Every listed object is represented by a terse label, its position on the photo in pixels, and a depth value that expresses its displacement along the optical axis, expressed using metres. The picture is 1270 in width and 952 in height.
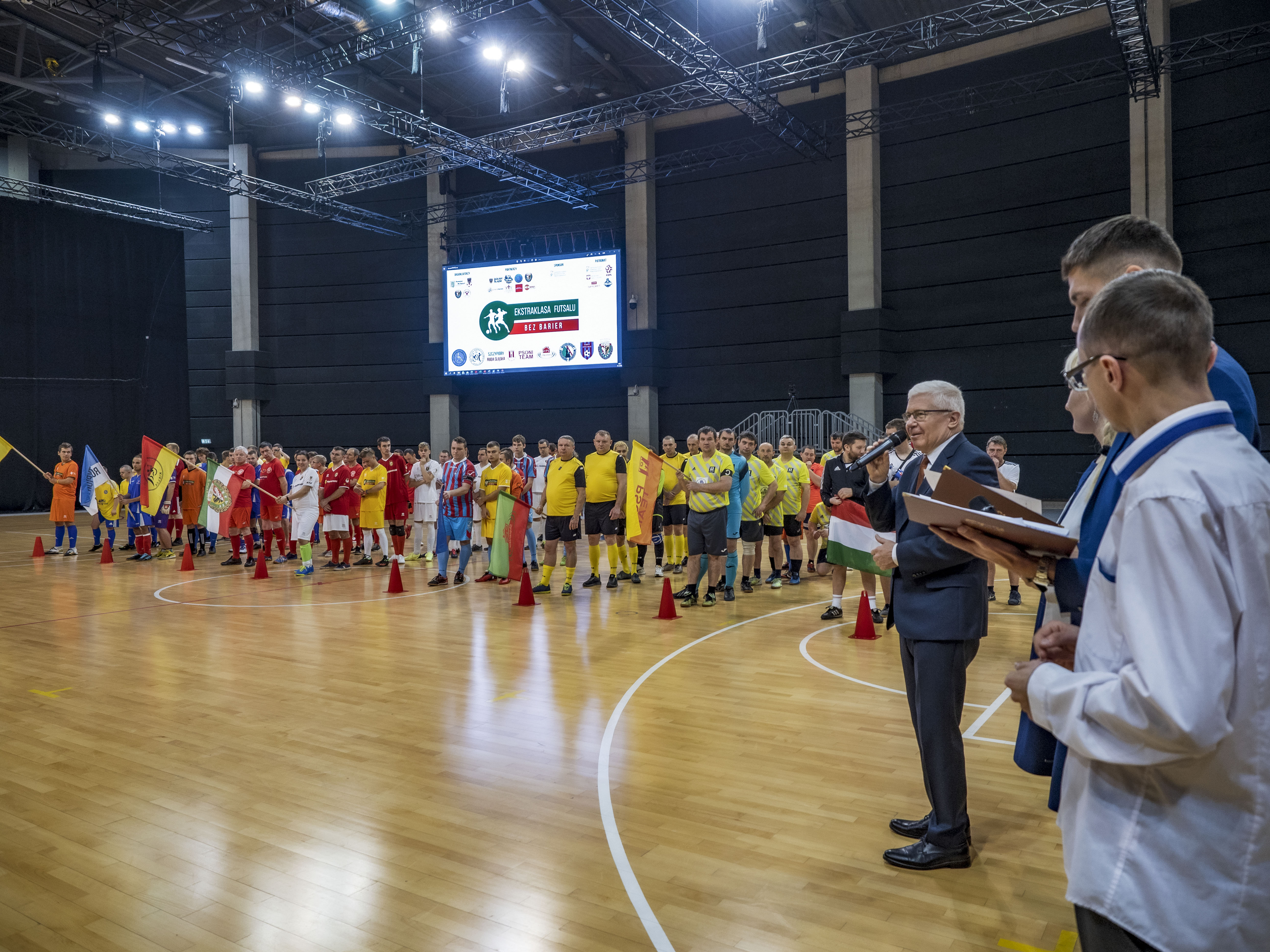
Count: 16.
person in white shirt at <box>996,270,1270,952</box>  1.13
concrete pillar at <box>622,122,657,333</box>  18.81
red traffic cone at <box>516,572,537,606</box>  8.87
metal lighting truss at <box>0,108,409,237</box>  17.28
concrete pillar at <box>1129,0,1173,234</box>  13.95
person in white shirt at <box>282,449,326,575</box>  11.70
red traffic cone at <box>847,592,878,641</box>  7.18
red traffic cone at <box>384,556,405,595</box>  9.87
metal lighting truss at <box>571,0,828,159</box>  11.92
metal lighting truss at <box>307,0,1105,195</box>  12.44
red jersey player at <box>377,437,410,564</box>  11.95
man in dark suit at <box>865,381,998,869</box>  3.08
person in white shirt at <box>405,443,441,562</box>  12.75
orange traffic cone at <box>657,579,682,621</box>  8.14
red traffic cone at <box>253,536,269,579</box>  11.13
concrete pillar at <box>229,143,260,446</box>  21.72
